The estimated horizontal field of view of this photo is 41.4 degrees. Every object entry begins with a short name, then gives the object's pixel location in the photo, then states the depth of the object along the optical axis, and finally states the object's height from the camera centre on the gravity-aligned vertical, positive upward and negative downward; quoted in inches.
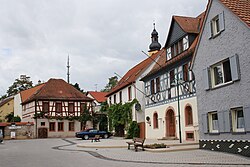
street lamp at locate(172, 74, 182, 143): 957.9 +111.3
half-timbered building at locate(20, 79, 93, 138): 1978.3 +84.5
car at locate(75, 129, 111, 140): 1518.2 -54.3
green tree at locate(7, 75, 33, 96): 3265.3 +384.2
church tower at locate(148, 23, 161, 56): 1948.8 +453.1
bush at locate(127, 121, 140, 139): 1395.2 -37.8
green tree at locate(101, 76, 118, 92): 3624.5 +434.3
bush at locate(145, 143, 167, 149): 791.8 -60.5
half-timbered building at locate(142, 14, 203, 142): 975.6 +104.4
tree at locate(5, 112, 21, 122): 2608.3 +51.9
